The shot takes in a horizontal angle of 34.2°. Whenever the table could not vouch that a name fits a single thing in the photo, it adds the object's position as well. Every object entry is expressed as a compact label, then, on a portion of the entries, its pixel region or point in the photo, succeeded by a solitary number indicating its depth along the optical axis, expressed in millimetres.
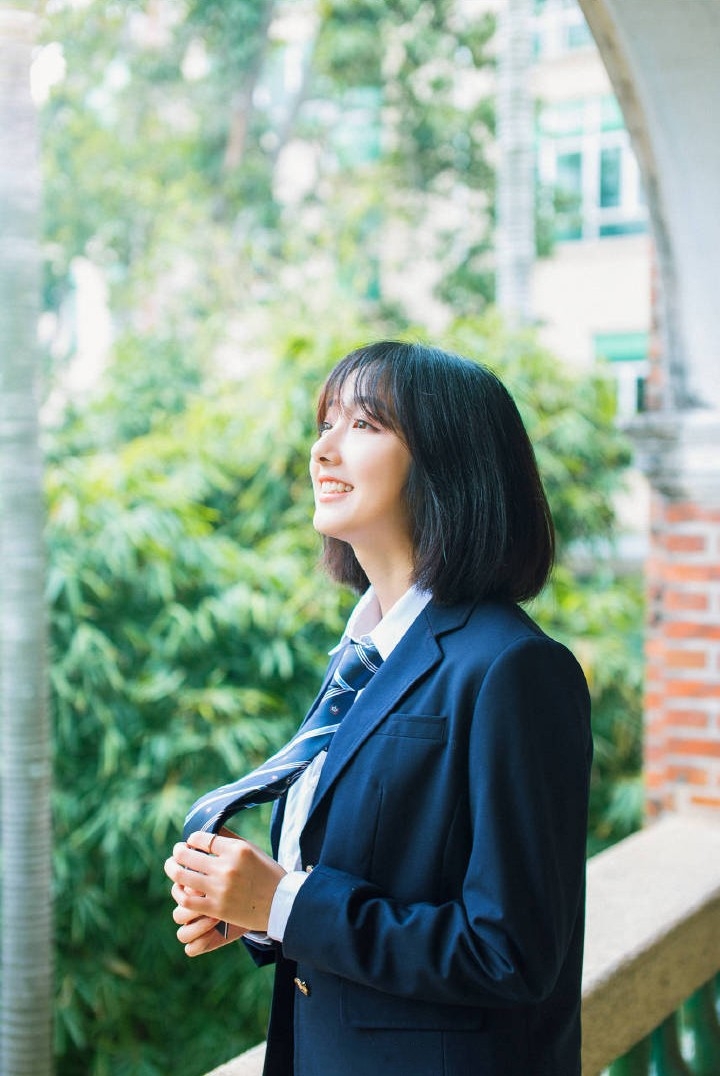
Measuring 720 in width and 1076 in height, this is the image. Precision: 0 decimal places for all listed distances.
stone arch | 2465
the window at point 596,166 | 15602
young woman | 1168
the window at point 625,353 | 15727
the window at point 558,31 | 15961
